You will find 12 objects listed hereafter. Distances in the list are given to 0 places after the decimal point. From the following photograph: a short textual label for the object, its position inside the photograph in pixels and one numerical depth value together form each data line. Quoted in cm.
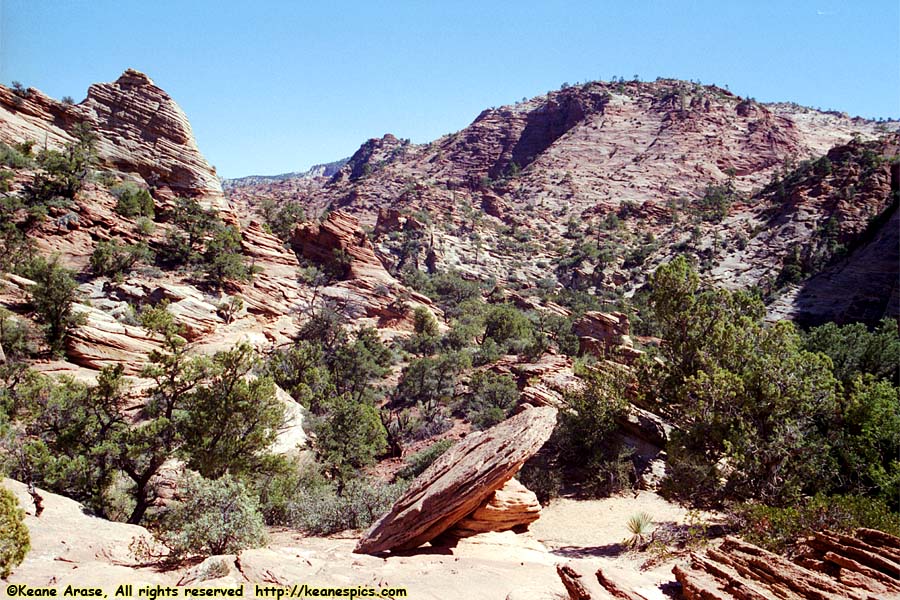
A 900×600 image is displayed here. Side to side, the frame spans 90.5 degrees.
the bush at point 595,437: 1617
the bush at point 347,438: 1766
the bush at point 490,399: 2389
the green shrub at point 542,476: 1577
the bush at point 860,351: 2294
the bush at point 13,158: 2972
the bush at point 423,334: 3650
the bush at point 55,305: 1919
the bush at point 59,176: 2878
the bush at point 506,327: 4028
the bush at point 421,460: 1844
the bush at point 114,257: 2680
